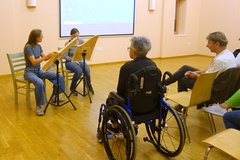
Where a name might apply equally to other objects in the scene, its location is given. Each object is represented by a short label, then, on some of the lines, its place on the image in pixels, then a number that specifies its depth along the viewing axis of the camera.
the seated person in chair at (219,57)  3.14
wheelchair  2.30
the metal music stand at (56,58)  3.42
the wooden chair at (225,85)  3.02
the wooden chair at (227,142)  1.90
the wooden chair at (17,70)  3.91
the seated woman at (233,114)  2.46
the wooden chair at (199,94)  2.80
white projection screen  6.56
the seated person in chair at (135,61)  2.43
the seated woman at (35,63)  3.70
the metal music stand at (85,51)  4.08
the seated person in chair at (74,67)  4.48
